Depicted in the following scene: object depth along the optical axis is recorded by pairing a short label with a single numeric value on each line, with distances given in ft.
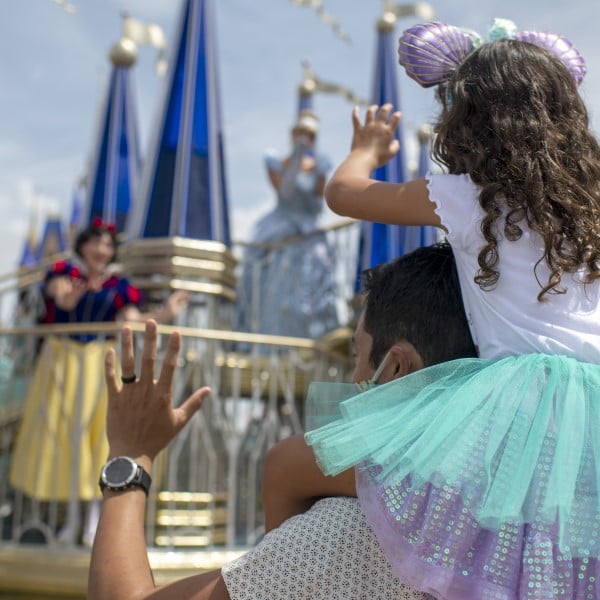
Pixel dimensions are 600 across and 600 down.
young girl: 2.58
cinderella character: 19.47
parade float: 10.46
